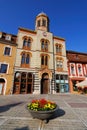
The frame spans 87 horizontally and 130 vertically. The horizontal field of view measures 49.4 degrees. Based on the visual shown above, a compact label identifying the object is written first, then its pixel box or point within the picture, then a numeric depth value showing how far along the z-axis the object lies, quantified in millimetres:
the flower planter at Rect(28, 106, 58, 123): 5082
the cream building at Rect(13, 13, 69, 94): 20594
